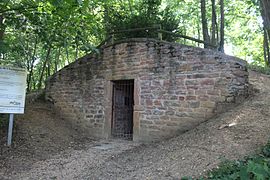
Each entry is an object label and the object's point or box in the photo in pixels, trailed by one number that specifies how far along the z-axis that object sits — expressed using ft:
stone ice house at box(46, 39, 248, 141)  19.10
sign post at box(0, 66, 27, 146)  19.34
